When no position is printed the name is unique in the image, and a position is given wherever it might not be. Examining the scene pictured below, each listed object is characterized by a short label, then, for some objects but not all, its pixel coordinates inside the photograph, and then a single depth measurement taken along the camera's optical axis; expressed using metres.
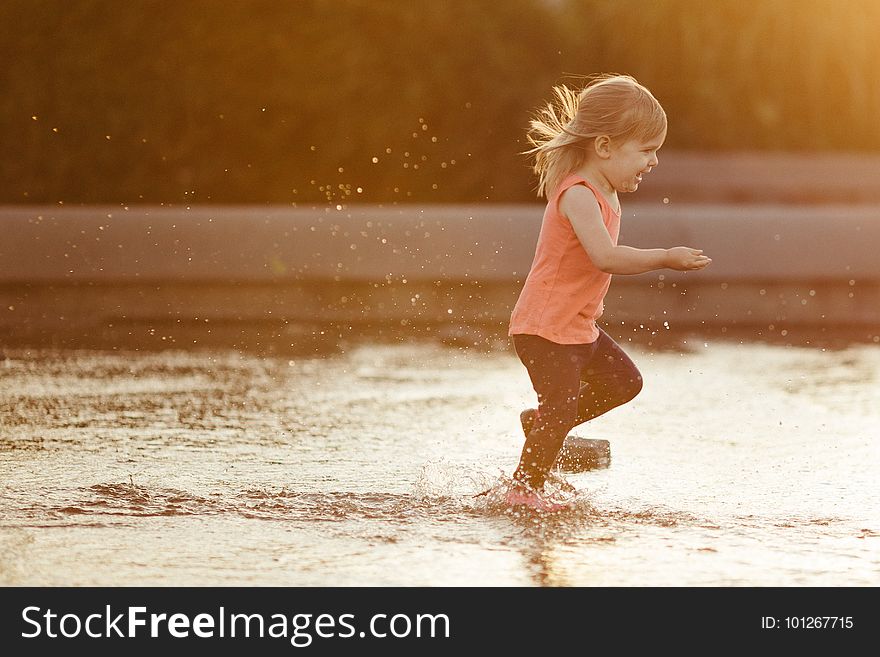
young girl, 8.41
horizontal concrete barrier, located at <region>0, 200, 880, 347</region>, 17.64
